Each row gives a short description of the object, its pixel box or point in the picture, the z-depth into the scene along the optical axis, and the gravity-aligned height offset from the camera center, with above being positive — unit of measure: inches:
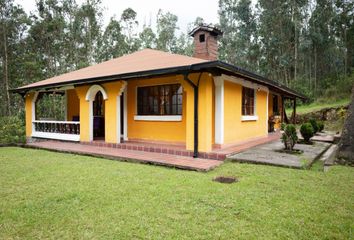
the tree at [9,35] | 823.7 +289.3
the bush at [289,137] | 287.1 -23.0
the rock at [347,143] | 244.7 -26.3
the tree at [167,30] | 1519.1 +555.6
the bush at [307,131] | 359.9 -20.5
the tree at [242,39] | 1316.4 +425.9
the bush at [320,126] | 490.3 -18.1
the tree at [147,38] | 1382.1 +453.2
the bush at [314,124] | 450.3 -13.0
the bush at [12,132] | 423.0 -23.6
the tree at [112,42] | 1115.3 +343.2
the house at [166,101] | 267.6 +22.6
